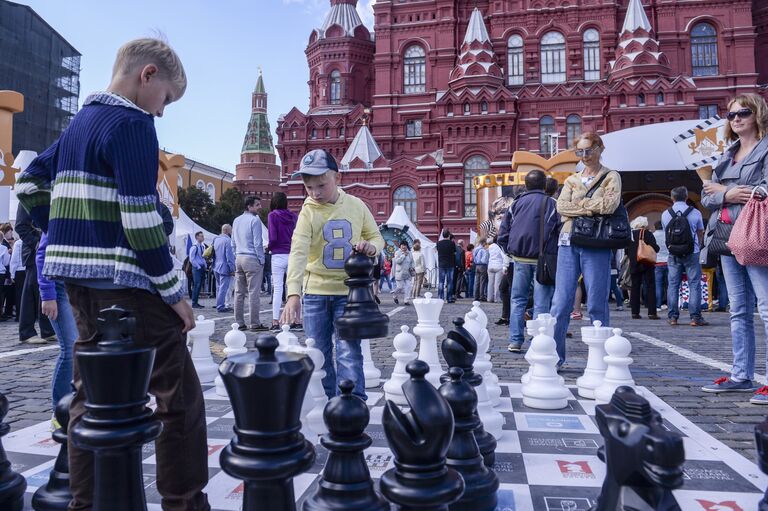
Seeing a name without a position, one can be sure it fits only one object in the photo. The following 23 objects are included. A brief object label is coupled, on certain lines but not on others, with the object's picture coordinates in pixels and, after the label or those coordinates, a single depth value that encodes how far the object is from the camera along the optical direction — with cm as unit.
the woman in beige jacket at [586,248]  388
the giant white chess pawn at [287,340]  294
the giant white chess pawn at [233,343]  332
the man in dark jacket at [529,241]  477
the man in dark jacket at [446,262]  1198
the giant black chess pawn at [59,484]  164
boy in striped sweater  158
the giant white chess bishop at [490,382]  292
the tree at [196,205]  3659
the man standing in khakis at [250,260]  662
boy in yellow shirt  277
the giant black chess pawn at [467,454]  152
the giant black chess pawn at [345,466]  127
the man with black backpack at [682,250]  696
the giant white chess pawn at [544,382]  298
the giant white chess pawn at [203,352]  365
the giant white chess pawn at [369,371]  359
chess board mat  182
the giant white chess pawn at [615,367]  303
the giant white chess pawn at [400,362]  311
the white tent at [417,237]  1950
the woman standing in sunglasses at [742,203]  319
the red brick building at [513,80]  2741
